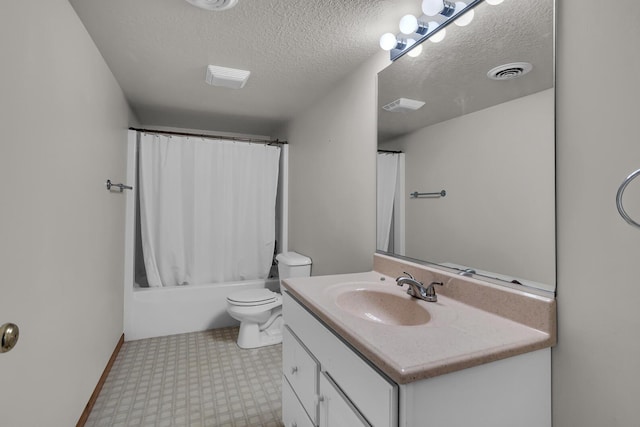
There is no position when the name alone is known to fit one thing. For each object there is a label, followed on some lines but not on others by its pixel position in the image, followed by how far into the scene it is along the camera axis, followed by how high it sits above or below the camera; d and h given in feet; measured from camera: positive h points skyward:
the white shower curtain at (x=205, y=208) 9.89 +0.18
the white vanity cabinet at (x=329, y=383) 2.66 -1.77
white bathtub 9.16 -2.99
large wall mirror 3.30 +0.90
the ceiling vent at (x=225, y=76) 7.04 +3.24
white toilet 8.49 -2.69
